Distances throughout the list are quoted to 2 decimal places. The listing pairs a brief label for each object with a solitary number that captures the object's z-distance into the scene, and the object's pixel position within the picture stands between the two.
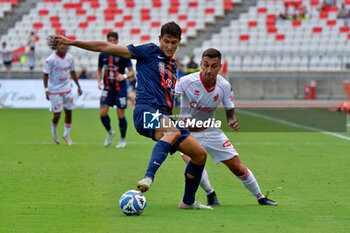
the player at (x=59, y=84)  26.64
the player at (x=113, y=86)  25.75
